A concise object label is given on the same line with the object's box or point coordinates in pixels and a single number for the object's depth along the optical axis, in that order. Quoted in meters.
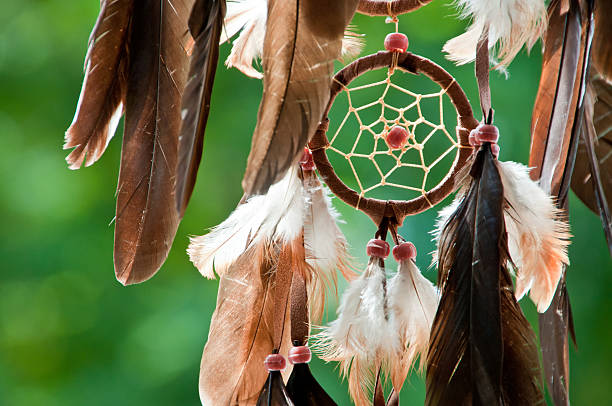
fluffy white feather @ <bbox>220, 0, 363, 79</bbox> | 1.35
